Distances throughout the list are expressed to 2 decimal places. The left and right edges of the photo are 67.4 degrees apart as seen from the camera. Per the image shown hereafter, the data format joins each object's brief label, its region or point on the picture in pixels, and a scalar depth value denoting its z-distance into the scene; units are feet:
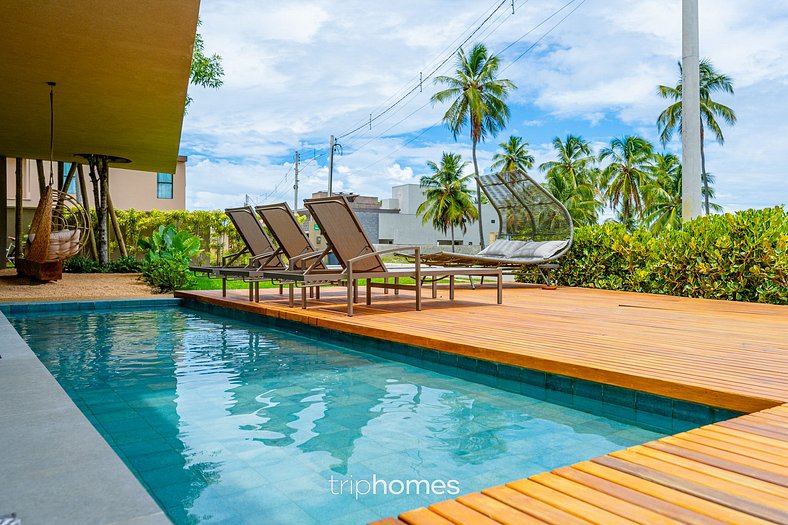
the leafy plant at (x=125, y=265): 43.29
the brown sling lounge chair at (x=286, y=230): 21.65
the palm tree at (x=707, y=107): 114.93
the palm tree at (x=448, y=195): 140.67
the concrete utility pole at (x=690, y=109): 30.68
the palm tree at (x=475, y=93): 99.25
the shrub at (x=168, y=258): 33.24
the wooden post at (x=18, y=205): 44.42
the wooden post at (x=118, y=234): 47.11
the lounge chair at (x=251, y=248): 22.68
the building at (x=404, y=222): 150.30
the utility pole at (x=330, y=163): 100.02
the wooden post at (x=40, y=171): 42.54
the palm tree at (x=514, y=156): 129.80
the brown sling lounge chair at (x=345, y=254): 17.63
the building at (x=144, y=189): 77.61
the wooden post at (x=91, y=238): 46.69
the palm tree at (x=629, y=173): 130.41
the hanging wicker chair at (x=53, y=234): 27.55
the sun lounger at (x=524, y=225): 29.25
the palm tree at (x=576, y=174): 115.44
